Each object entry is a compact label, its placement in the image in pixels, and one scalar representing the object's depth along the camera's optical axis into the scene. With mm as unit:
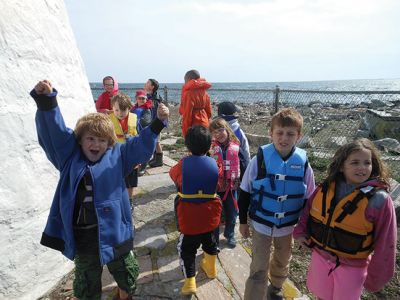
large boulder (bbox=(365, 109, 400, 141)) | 6680
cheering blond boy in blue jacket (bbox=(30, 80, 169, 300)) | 1914
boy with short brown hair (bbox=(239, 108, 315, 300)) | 2238
